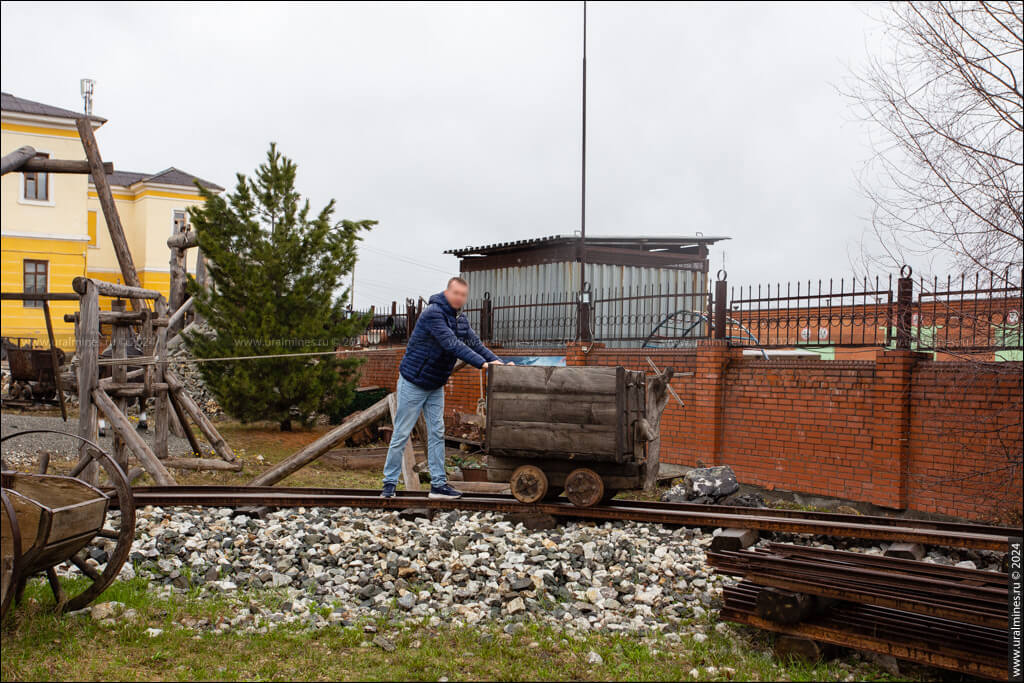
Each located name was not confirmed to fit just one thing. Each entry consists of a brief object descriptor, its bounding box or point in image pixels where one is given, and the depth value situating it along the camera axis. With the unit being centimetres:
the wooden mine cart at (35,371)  1772
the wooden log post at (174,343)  2102
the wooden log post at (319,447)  914
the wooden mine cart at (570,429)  650
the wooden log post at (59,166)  1118
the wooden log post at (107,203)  1150
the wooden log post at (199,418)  1127
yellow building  3058
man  711
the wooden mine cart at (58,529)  416
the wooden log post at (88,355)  934
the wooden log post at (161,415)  1132
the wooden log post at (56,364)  1089
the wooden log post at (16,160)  1065
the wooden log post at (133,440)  904
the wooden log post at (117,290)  938
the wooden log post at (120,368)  1018
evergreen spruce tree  1480
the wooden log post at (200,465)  1095
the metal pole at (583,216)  1565
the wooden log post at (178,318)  1905
